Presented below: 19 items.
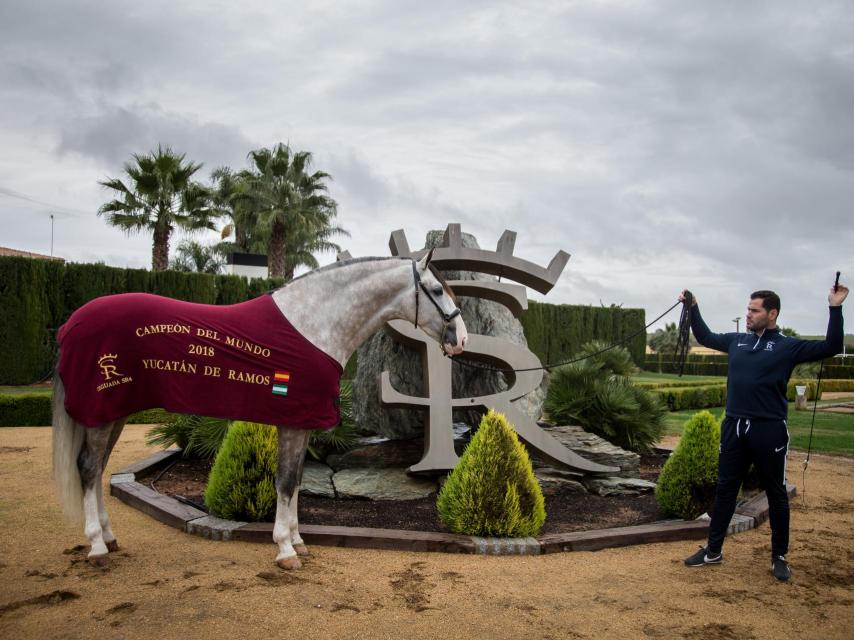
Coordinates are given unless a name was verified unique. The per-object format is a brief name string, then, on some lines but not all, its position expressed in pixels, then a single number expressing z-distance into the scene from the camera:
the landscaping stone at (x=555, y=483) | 6.99
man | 4.44
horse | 4.41
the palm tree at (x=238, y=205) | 29.52
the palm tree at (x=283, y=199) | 28.70
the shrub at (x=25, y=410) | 11.88
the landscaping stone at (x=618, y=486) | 7.10
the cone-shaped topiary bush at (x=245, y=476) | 5.41
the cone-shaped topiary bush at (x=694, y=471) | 5.84
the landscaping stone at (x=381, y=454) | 7.25
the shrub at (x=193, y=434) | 7.65
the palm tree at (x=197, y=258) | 44.12
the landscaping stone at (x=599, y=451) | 7.58
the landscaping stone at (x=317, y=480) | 6.60
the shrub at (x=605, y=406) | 8.78
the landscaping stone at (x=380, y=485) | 6.60
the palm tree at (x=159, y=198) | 23.02
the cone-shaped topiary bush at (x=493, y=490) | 5.12
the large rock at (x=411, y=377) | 7.60
